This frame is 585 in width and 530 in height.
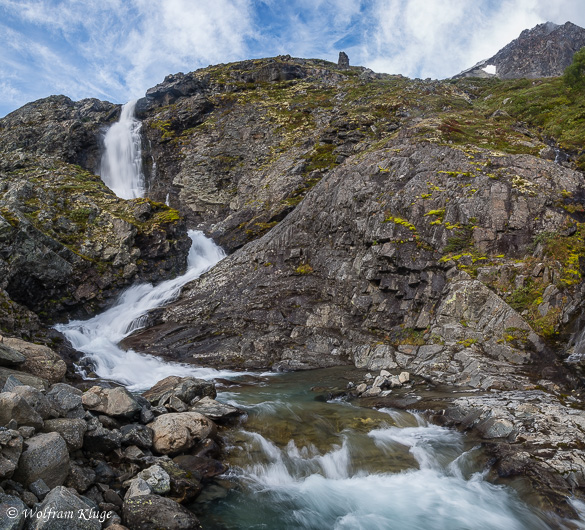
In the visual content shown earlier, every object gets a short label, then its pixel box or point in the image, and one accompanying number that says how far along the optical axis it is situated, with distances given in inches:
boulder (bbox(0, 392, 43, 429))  308.0
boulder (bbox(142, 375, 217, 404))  536.4
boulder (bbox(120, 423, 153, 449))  393.6
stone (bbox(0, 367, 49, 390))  411.5
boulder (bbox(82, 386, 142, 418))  420.5
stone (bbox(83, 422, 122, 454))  368.8
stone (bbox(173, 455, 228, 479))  391.9
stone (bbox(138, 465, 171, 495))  338.0
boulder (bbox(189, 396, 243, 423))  494.6
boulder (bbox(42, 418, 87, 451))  341.1
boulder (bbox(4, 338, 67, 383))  484.2
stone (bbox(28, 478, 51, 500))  278.8
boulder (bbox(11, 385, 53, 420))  341.7
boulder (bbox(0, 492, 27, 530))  233.6
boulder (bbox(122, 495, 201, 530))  301.4
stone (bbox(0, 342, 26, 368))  444.1
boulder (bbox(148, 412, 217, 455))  409.7
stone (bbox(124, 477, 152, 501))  319.3
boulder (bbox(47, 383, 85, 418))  378.3
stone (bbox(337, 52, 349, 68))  4057.6
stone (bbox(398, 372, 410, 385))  673.2
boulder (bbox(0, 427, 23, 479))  269.2
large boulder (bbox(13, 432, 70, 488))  285.3
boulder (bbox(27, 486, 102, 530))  249.6
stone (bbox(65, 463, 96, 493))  313.6
